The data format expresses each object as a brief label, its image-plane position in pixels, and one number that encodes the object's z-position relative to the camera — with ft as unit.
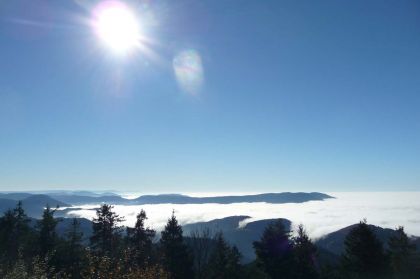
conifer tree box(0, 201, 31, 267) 187.93
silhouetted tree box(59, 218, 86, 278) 153.52
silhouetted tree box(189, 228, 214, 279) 229.74
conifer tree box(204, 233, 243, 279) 146.51
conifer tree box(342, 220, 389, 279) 134.41
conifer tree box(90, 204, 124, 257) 184.24
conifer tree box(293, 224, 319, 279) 135.03
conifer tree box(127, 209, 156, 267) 192.52
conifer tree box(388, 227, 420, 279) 218.03
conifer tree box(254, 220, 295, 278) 135.33
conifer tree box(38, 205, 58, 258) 165.27
